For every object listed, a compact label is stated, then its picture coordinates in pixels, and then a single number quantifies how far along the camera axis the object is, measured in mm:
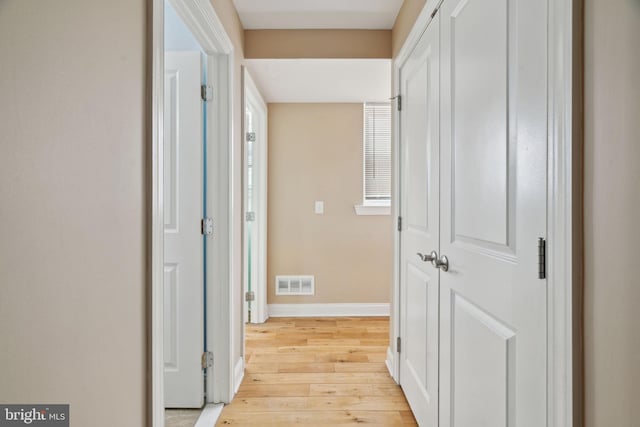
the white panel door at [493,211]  882
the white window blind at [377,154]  3627
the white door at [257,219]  3395
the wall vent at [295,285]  3604
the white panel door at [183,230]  1952
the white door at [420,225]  1615
